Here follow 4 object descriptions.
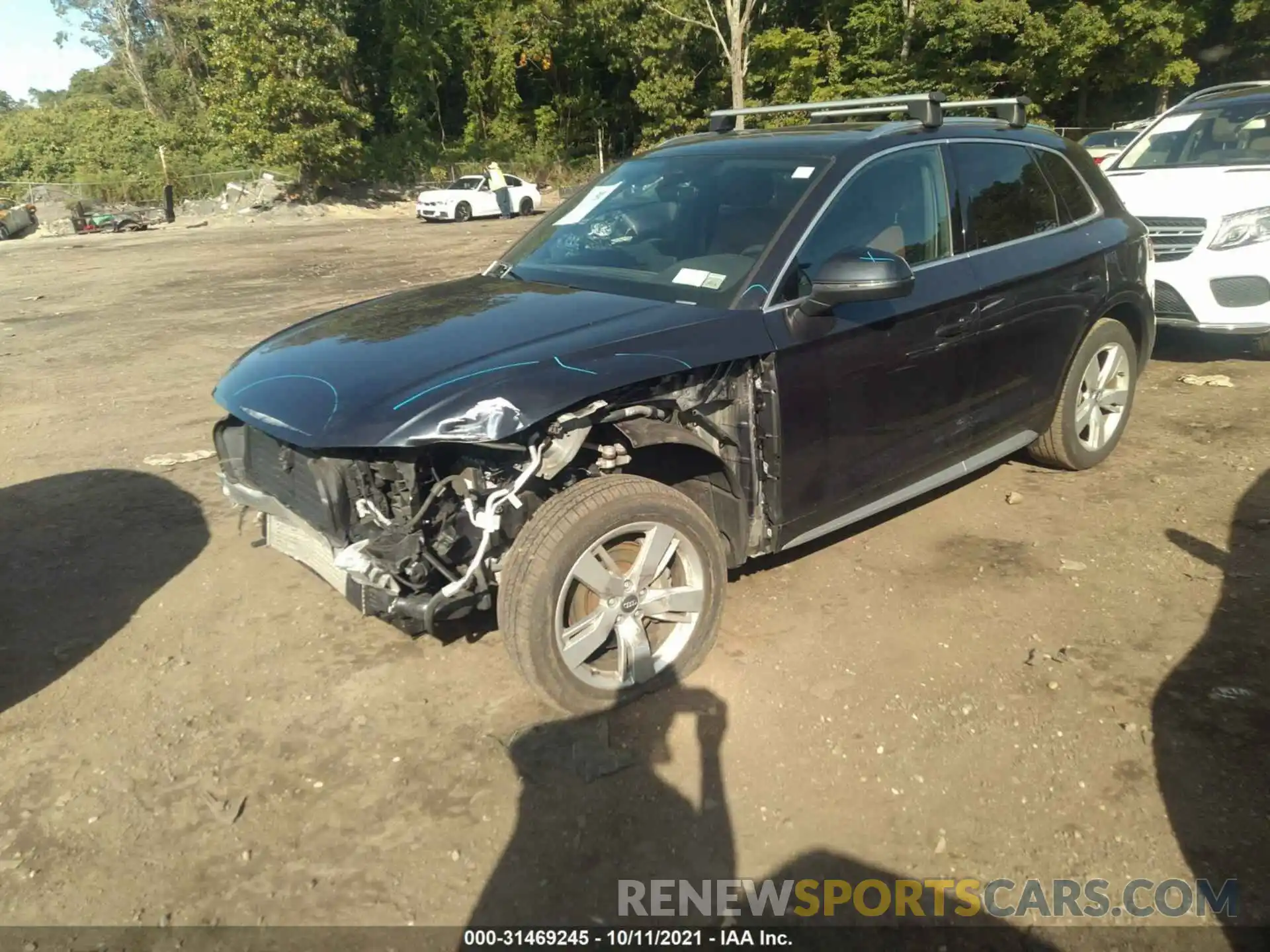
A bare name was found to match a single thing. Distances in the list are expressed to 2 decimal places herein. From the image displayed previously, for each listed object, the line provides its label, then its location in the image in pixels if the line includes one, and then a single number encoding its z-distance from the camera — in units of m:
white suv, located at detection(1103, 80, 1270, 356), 6.65
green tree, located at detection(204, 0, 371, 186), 31.02
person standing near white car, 28.95
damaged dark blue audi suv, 3.08
